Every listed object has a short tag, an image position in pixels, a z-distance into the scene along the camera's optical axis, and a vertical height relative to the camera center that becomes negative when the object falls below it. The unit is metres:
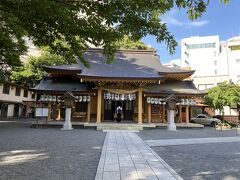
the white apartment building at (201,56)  49.35 +14.55
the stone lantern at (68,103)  14.82 +0.17
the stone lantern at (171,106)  15.51 +0.06
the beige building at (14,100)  27.96 +0.65
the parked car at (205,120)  22.02 -1.65
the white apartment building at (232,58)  39.52 +11.25
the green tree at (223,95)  18.21 +1.25
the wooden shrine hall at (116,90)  16.01 +1.44
